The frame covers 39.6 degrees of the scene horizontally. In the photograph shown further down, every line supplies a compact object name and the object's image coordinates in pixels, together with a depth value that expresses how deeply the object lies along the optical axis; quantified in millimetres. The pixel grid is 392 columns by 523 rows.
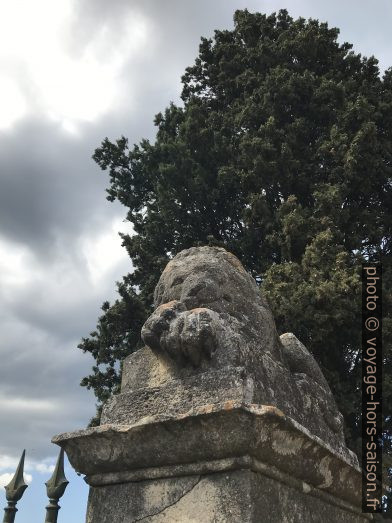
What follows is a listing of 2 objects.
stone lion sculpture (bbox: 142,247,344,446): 2334
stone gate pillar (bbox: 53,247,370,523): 2020
